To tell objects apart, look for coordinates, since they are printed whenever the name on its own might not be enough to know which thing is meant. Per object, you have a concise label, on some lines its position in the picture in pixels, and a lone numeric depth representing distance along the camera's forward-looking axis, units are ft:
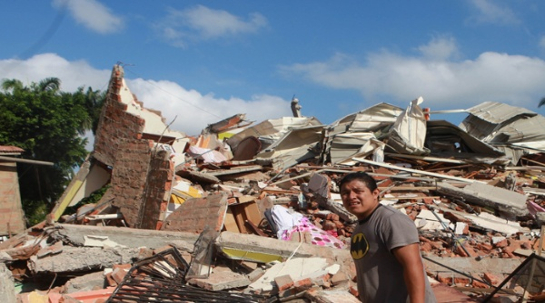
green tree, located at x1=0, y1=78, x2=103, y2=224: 56.75
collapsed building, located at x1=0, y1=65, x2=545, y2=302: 18.43
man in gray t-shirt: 7.81
